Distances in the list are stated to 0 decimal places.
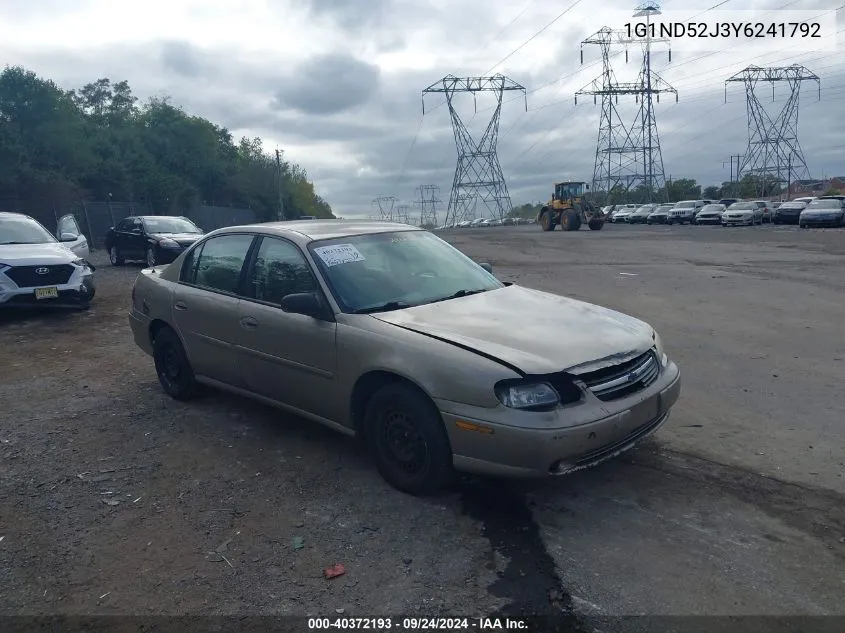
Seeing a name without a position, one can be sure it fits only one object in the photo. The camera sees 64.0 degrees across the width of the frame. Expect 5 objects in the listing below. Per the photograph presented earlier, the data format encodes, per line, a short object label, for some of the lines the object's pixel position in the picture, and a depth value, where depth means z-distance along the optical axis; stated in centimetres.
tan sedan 350
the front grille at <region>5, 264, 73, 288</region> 955
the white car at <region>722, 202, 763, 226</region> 4075
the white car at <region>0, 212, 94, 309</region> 952
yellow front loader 3988
